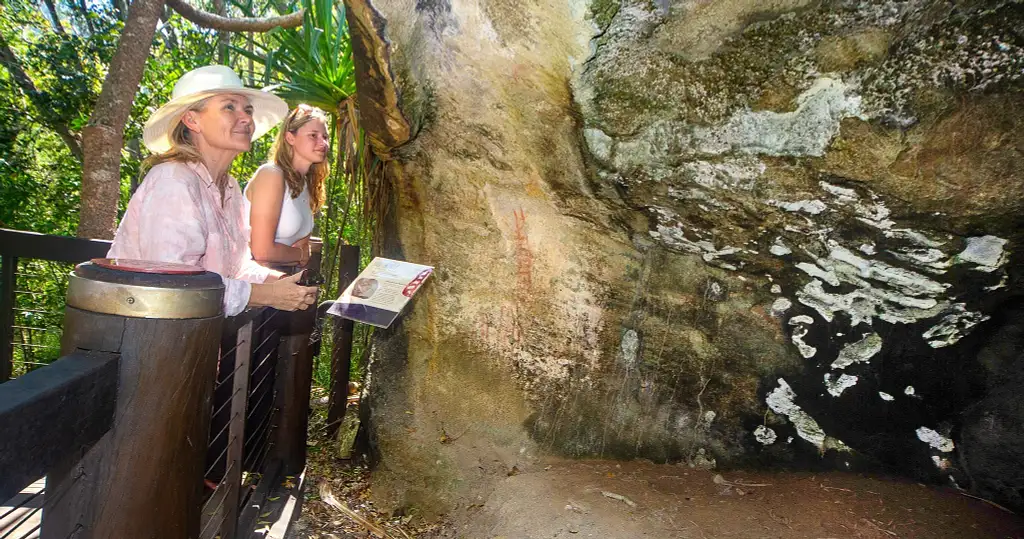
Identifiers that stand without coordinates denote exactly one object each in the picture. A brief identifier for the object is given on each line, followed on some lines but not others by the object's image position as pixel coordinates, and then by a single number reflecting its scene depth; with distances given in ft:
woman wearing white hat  6.52
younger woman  9.05
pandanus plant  11.56
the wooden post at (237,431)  6.63
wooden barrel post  3.85
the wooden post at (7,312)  8.93
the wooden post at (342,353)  13.24
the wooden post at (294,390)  9.19
